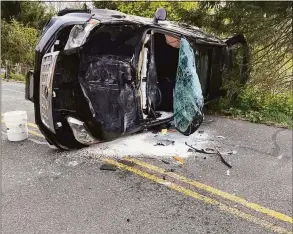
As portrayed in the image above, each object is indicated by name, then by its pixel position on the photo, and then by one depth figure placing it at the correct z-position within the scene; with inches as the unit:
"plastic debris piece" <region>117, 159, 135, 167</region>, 113.4
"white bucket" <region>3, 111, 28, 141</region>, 127.5
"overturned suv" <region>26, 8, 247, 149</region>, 100.9
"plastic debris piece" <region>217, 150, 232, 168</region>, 117.1
